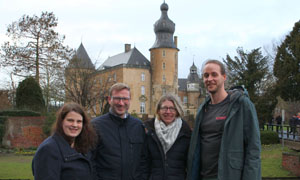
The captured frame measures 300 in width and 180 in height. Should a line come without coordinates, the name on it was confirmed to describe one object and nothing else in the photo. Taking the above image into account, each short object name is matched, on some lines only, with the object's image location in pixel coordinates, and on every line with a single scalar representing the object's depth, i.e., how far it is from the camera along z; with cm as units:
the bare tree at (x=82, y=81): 2302
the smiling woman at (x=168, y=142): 409
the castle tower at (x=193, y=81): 6881
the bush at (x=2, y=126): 1918
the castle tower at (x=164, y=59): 5144
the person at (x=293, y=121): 1946
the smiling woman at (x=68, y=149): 303
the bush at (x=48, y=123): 1936
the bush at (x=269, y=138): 1875
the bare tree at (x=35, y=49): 2853
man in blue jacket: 389
